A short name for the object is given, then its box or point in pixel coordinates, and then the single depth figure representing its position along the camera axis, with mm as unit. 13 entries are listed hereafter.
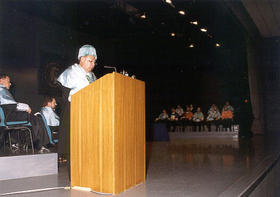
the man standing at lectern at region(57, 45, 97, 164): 3227
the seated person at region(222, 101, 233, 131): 13930
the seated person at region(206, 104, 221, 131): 14266
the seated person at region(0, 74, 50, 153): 4492
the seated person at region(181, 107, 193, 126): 14944
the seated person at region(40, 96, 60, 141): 5328
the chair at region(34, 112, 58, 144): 4884
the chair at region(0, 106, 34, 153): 4402
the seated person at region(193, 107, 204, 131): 14750
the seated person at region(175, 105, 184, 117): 15781
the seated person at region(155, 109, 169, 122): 15141
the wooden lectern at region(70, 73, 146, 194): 2662
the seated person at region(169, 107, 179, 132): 14981
